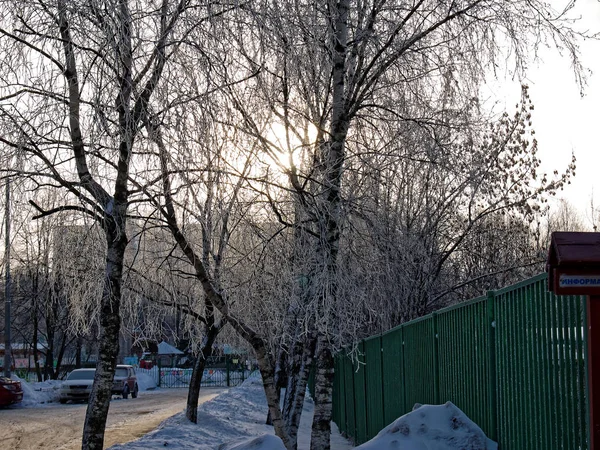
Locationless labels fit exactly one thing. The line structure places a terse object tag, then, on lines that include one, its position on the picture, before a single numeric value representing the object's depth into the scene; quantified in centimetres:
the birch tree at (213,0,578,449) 906
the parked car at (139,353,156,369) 5988
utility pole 3010
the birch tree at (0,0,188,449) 704
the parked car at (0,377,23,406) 2803
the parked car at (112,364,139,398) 3472
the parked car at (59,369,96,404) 3181
